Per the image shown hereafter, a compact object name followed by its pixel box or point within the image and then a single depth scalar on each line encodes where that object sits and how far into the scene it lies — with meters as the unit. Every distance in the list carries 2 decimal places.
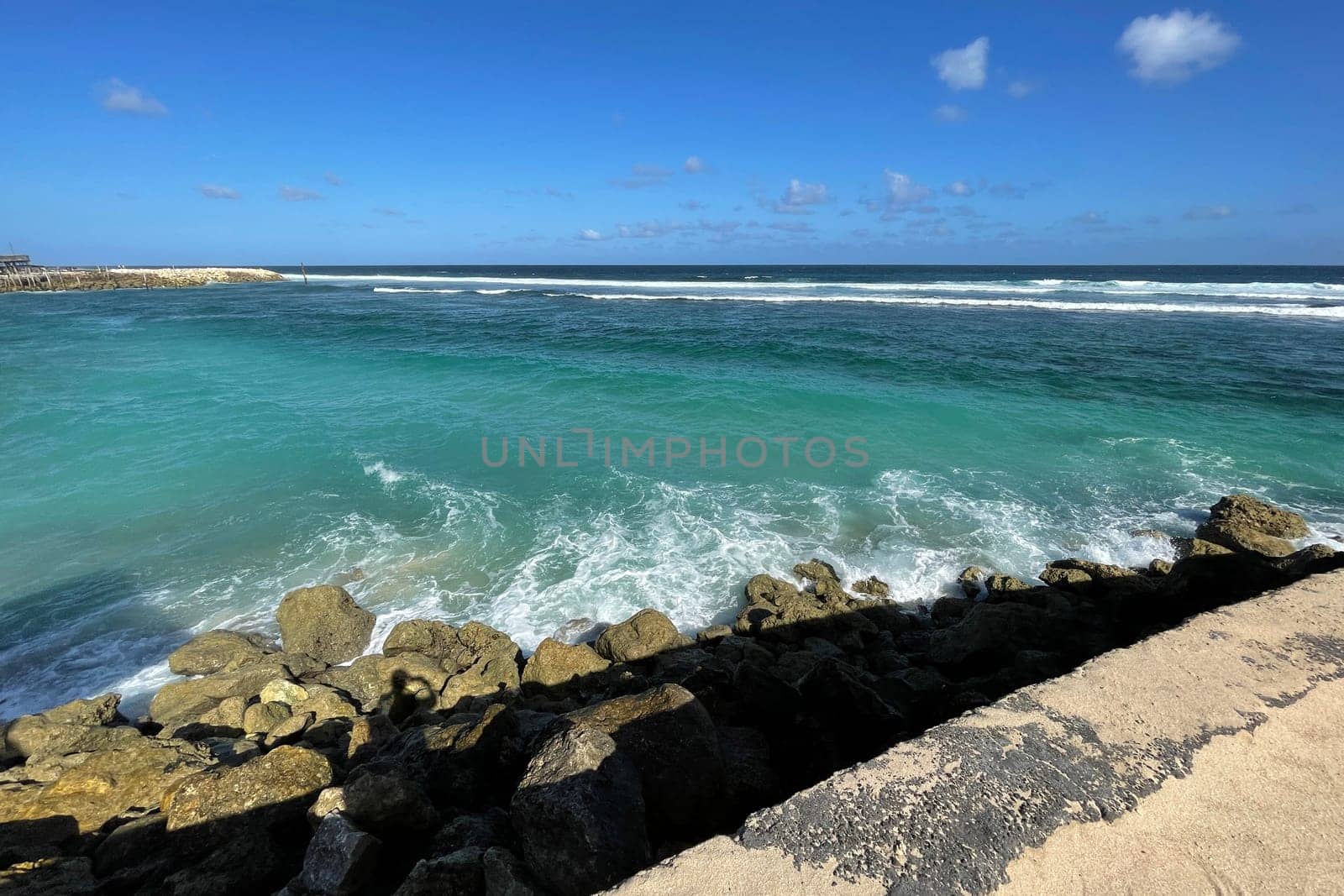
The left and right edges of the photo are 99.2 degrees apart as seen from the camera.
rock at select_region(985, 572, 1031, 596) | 8.84
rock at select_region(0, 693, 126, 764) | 5.84
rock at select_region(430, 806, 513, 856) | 3.62
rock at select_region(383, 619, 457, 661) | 7.81
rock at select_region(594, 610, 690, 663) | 7.48
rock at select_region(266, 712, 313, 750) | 6.04
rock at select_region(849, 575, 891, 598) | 9.22
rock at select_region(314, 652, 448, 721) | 6.82
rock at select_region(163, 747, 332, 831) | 4.29
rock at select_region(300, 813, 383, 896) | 3.47
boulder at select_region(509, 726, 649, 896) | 3.10
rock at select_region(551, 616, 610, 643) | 8.45
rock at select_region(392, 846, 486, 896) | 3.16
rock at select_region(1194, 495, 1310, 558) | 9.57
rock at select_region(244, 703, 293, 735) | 6.25
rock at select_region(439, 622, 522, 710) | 6.87
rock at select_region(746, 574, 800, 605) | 8.70
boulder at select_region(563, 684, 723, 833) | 3.83
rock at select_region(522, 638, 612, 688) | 7.00
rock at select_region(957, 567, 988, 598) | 9.15
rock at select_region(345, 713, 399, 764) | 5.37
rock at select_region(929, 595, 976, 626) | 8.41
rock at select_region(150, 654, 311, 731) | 6.72
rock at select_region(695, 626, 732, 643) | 8.05
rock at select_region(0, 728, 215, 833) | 4.66
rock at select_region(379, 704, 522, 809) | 4.44
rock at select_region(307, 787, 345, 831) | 3.98
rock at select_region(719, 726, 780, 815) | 4.06
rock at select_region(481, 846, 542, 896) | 3.05
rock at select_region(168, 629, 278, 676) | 7.59
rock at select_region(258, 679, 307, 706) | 6.66
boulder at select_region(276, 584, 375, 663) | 8.00
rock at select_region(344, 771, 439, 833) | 3.90
